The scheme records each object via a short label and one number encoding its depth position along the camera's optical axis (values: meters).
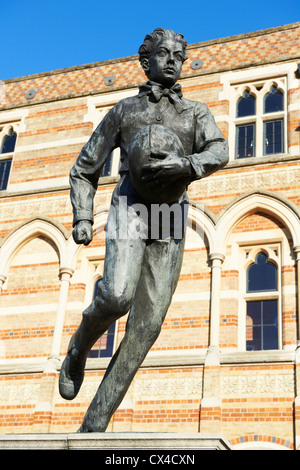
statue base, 2.72
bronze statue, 3.25
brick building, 10.22
